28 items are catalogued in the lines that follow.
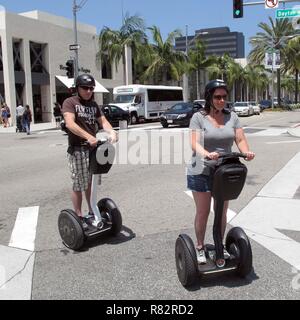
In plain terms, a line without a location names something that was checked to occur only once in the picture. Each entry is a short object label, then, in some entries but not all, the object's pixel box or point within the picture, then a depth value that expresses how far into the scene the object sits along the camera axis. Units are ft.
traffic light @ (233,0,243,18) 64.28
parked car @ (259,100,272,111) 182.67
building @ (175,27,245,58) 422.00
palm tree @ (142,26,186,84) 138.51
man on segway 15.58
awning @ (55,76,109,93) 117.62
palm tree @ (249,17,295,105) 162.09
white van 103.76
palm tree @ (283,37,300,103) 168.76
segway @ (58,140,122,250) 15.43
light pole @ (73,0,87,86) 92.57
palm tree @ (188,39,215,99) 162.50
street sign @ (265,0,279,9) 63.00
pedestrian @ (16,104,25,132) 83.92
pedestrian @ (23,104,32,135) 79.80
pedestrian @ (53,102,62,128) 84.22
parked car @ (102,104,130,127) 89.39
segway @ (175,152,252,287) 11.94
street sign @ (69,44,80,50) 89.20
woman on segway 12.78
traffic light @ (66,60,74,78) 82.66
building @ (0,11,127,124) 102.37
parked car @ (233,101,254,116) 129.90
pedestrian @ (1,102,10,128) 96.17
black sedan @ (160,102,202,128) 82.43
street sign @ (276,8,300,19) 69.21
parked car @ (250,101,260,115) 140.46
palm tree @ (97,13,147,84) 127.95
